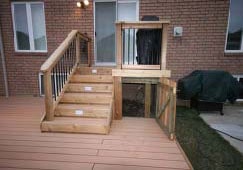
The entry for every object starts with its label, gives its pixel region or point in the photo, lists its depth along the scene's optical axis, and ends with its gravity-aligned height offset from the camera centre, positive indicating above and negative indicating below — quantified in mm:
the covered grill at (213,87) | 4027 -600
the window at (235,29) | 4543 +842
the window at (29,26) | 4777 +932
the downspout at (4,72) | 4886 -347
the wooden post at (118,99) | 3407 -748
